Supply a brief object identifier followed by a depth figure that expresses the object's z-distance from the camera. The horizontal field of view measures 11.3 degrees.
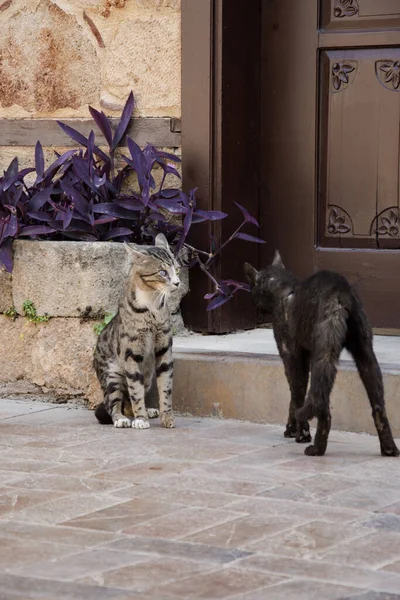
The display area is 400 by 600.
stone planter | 10.34
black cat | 8.16
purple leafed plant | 10.54
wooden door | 10.70
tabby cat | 9.64
